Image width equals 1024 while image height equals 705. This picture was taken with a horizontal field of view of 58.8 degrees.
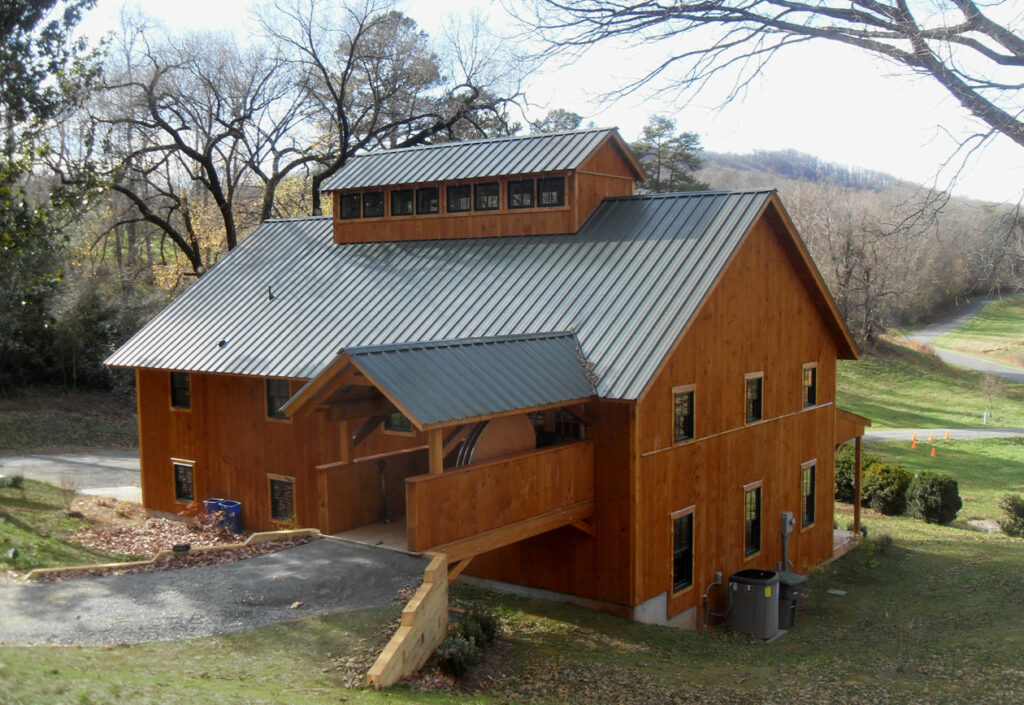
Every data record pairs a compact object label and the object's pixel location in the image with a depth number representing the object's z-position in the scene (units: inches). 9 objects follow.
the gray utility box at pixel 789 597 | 671.1
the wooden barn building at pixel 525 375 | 538.6
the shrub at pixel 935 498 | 1112.2
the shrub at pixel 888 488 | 1154.7
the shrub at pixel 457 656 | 416.2
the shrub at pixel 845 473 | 1141.7
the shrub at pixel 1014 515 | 1071.0
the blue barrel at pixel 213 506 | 792.3
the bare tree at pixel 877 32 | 398.3
